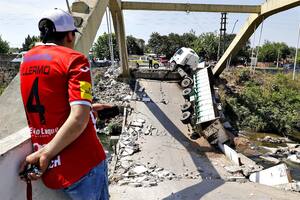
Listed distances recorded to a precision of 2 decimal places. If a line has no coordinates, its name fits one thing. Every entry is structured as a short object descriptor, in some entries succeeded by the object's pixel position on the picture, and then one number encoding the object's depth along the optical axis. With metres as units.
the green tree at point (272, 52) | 51.33
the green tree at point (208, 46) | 37.98
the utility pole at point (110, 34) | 9.10
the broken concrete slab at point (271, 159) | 8.75
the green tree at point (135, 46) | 47.51
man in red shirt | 1.43
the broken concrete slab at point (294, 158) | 8.89
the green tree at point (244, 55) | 37.46
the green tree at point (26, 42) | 43.08
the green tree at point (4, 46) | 39.59
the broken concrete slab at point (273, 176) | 5.79
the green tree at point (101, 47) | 42.53
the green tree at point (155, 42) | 45.07
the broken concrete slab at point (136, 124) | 9.60
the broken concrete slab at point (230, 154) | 7.11
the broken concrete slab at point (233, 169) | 6.50
